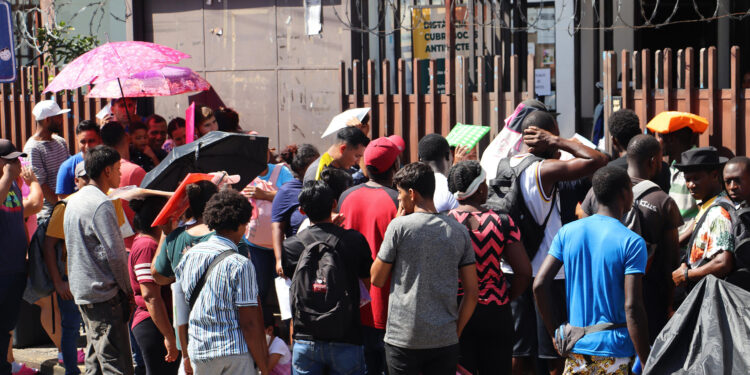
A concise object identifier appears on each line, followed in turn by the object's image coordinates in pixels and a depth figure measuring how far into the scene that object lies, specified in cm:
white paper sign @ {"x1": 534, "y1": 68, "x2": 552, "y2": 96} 1673
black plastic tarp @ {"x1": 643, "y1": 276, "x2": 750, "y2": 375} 857
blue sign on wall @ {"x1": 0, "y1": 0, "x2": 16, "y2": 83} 1463
